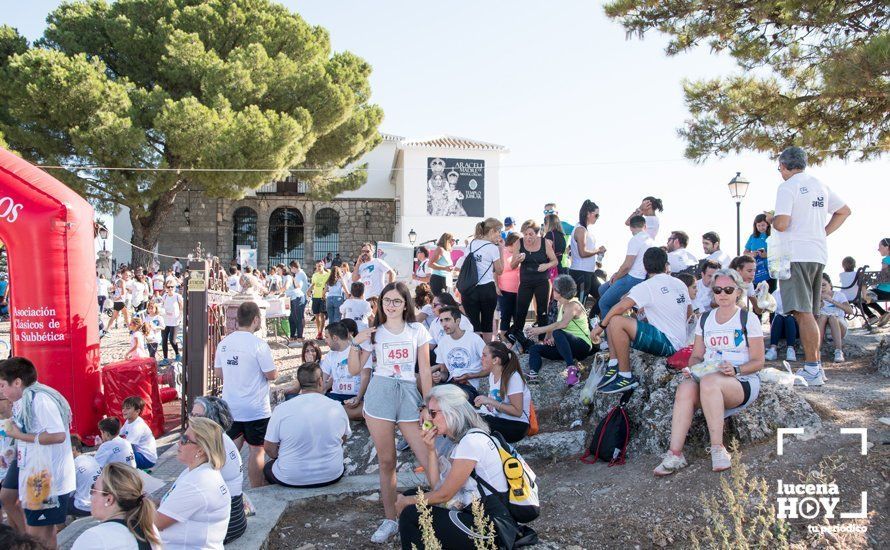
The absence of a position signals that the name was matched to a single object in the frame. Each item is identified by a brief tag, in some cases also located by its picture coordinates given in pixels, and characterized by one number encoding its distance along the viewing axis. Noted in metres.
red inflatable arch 7.47
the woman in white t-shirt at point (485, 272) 7.84
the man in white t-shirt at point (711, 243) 8.10
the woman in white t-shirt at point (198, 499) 3.47
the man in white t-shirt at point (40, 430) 4.59
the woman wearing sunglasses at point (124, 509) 2.90
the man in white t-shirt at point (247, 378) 5.84
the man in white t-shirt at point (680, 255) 7.68
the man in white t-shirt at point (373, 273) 10.22
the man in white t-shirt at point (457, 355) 6.38
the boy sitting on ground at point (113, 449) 5.80
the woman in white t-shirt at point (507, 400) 5.52
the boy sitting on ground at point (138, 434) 6.34
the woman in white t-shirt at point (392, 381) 4.41
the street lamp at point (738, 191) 14.15
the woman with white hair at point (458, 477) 3.70
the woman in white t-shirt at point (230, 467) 4.15
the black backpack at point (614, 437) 5.18
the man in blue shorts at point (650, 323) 5.50
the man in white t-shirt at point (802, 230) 5.41
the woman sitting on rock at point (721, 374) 4.36
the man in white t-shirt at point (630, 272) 6.77
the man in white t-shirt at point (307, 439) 5.25
